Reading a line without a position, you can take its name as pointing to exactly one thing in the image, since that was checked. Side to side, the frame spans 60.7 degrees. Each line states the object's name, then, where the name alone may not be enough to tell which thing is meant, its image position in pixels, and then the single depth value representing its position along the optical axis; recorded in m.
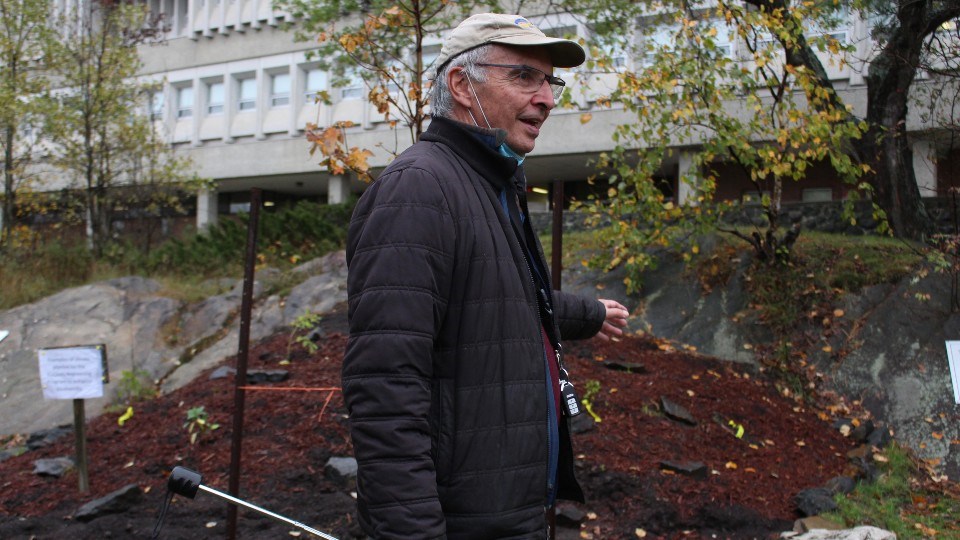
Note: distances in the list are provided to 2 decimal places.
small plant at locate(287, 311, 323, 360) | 7.80
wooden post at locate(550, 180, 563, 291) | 4.82
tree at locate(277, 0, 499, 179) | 5.02
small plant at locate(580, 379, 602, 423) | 6.41
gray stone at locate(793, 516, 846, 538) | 4.81
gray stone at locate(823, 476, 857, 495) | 5.48
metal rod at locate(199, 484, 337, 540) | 2.37
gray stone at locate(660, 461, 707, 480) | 5.50
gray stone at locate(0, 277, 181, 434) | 8.52
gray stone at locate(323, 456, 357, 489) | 5.29
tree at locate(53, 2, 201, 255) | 13.93
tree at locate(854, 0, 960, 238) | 8.59
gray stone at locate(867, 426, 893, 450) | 6.49
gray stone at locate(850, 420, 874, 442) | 6.63
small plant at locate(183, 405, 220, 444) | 6.19
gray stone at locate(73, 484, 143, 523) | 4.98
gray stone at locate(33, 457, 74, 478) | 5.98
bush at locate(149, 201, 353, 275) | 13.36
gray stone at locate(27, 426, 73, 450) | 7.04
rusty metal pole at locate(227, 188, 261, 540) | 4.70
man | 1.85
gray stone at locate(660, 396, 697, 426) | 6.45
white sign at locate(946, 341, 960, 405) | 4.61
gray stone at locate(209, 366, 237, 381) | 7.57
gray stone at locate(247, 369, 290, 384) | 7.01
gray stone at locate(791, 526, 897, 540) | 4.42
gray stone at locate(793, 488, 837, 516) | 5.12
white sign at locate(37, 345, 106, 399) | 5.53
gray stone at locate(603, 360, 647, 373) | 7.41
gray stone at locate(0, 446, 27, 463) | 6.95
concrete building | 22.28
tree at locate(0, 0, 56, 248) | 13.26
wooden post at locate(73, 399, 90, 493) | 5.56
